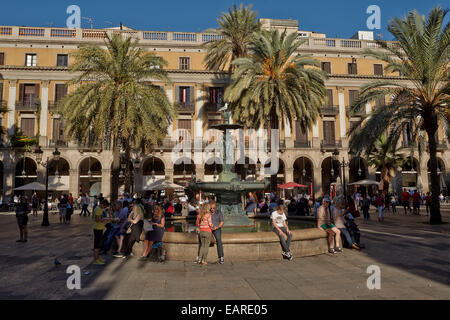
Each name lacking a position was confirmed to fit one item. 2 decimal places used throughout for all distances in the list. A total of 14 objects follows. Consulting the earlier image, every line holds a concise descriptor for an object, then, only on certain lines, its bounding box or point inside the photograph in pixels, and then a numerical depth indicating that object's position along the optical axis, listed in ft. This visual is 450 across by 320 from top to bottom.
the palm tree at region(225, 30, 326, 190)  67.67
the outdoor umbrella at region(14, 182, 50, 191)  81.16
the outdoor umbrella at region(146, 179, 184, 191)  88.02
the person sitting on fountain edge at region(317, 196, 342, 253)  28.19
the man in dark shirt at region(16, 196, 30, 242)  34.89
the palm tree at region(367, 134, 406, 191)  100.97
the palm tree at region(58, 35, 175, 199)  55.72
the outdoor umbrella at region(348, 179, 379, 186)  92.27
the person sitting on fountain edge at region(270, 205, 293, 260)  25.23
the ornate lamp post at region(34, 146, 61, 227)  53.31
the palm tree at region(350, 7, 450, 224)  47.98
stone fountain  34.78
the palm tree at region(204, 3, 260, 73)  85.30
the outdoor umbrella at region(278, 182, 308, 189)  87.99
